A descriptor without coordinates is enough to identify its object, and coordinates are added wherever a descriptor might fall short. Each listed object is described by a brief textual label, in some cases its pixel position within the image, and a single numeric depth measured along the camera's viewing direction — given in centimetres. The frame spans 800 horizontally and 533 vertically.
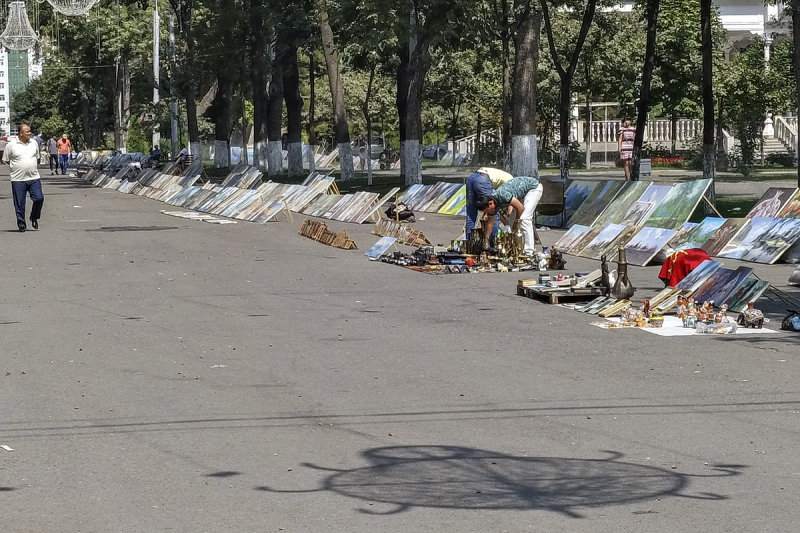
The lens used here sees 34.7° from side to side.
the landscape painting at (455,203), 2875
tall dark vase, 1394
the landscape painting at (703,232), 1977
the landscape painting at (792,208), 1914
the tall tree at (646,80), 2880
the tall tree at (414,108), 3581
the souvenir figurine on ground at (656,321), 1255
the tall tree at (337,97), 4209
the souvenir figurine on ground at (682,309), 1259
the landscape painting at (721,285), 1345
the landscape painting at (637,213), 2117
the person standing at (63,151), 6556
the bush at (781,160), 4712
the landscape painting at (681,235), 1912
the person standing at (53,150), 6825
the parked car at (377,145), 7245
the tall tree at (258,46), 4674
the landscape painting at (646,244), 1839
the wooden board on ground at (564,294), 1436
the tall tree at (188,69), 5438
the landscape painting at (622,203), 2197
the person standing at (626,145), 3459
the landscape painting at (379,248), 1950
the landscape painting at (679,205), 2030
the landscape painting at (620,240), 1902
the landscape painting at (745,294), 1305
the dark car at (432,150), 7107
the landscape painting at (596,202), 2316
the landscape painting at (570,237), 2052
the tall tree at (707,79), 2764
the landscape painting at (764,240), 1830
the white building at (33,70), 8632
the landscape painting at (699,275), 1399
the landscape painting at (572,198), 2436
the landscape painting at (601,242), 1948
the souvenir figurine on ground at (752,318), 1234
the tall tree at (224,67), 4912
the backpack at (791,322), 1213
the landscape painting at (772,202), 1961
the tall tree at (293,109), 4825
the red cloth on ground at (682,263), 1455
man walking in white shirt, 2444
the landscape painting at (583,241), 2014
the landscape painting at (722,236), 1933
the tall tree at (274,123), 4903
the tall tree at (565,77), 3416
